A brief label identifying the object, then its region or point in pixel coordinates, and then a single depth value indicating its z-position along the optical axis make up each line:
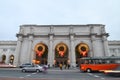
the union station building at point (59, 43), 65.31
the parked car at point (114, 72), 22.67
